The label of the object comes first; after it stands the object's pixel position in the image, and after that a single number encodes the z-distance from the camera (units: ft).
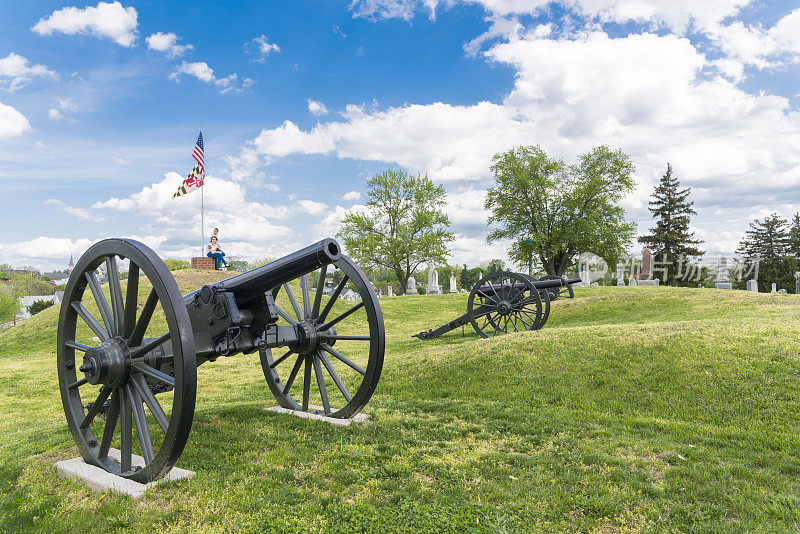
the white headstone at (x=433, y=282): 132.26
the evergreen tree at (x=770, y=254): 169.37
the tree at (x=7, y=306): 108.68
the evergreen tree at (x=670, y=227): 173.47
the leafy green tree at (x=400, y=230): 124.16
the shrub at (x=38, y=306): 114.62
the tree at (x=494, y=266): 239.30
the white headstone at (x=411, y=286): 134.16
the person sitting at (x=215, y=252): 99.55
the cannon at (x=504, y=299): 44.60
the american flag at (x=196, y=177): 86.89
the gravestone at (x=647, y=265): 159.22
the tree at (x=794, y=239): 181.27
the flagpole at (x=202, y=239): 95.77
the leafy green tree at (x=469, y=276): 211.41
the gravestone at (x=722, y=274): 110.11
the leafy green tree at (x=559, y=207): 115.24
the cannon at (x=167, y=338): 12.30
